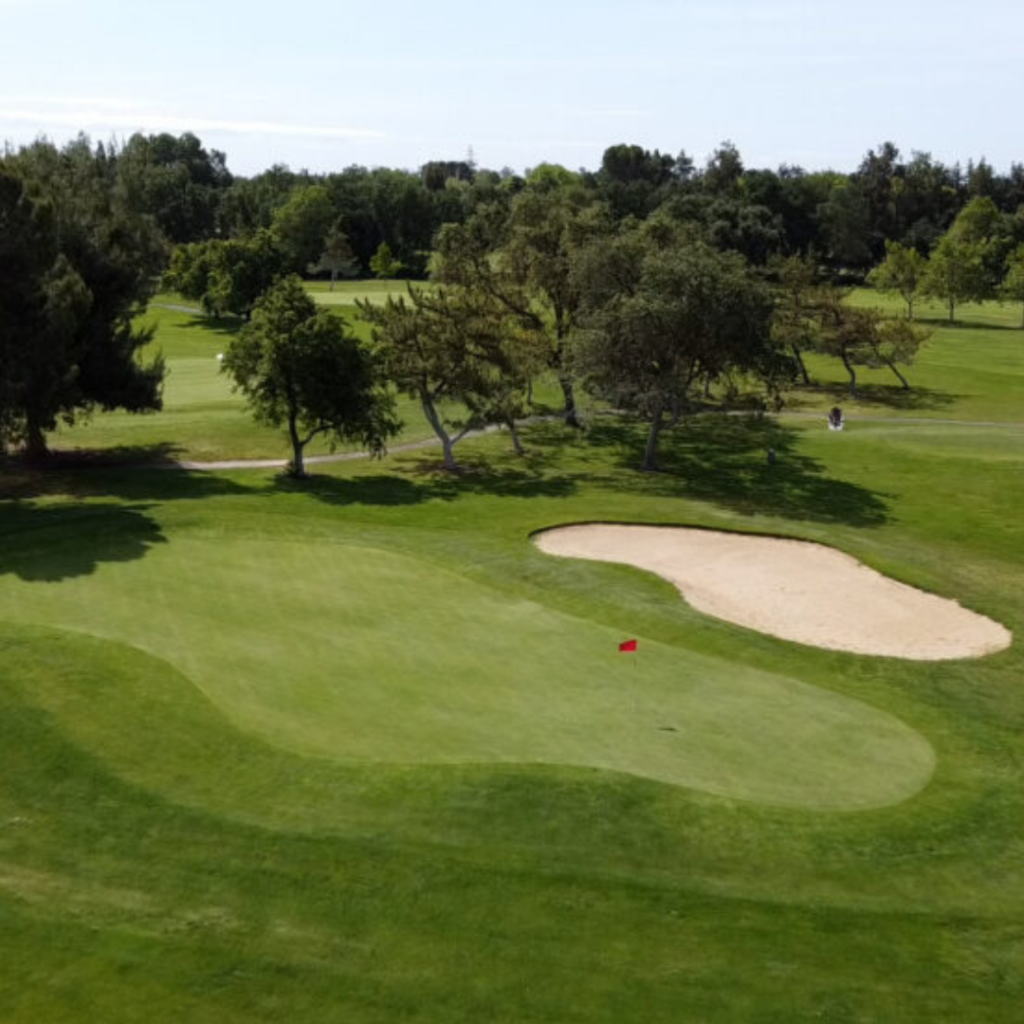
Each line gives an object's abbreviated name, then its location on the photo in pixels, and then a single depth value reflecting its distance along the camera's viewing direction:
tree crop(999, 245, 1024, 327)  133.62
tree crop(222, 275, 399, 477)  53.88
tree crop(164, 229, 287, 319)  114.75
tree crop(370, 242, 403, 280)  161.75
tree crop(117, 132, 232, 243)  174.62
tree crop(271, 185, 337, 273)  158.50
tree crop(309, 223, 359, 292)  151.25
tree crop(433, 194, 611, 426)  72.88
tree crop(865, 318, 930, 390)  89.62
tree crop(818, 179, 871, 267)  183.62
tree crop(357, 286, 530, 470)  60.03
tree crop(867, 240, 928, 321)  136.88
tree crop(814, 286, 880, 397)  89.12
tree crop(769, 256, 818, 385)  87.75
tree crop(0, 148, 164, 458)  49.56
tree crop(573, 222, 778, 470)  58.50
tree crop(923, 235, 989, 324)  134.38
